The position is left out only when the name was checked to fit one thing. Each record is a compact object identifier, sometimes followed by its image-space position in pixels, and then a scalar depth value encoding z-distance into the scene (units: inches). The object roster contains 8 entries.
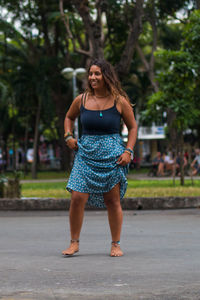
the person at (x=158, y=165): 1134.8
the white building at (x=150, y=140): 2635.3
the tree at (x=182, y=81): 581.3
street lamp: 921.6
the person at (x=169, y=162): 1211.6
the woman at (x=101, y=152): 219.3
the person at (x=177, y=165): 1117.9
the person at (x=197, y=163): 1099.9
